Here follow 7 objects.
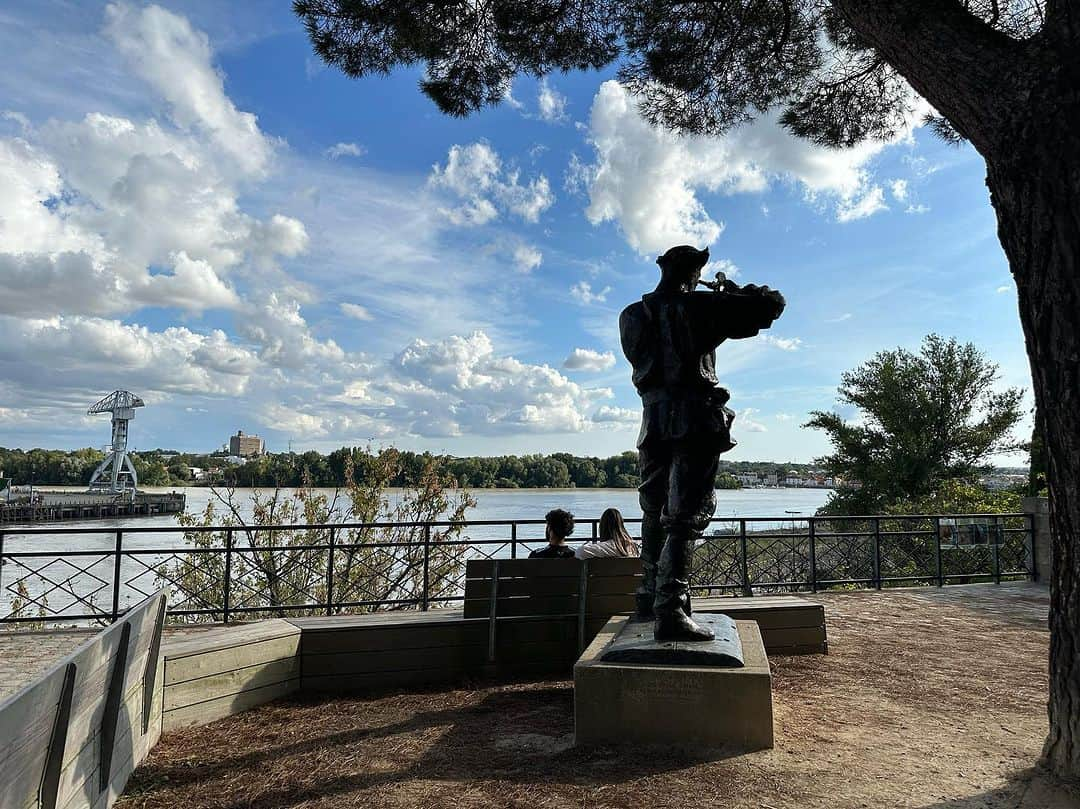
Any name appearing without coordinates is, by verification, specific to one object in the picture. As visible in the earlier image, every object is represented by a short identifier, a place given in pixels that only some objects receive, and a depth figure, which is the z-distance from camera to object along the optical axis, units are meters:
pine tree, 2.82
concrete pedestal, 3.27
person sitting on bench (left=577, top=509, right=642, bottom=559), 5.46
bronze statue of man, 3.82
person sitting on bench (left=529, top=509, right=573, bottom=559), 5.54
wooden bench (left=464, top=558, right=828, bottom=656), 4.74
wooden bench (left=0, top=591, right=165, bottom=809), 1.81
